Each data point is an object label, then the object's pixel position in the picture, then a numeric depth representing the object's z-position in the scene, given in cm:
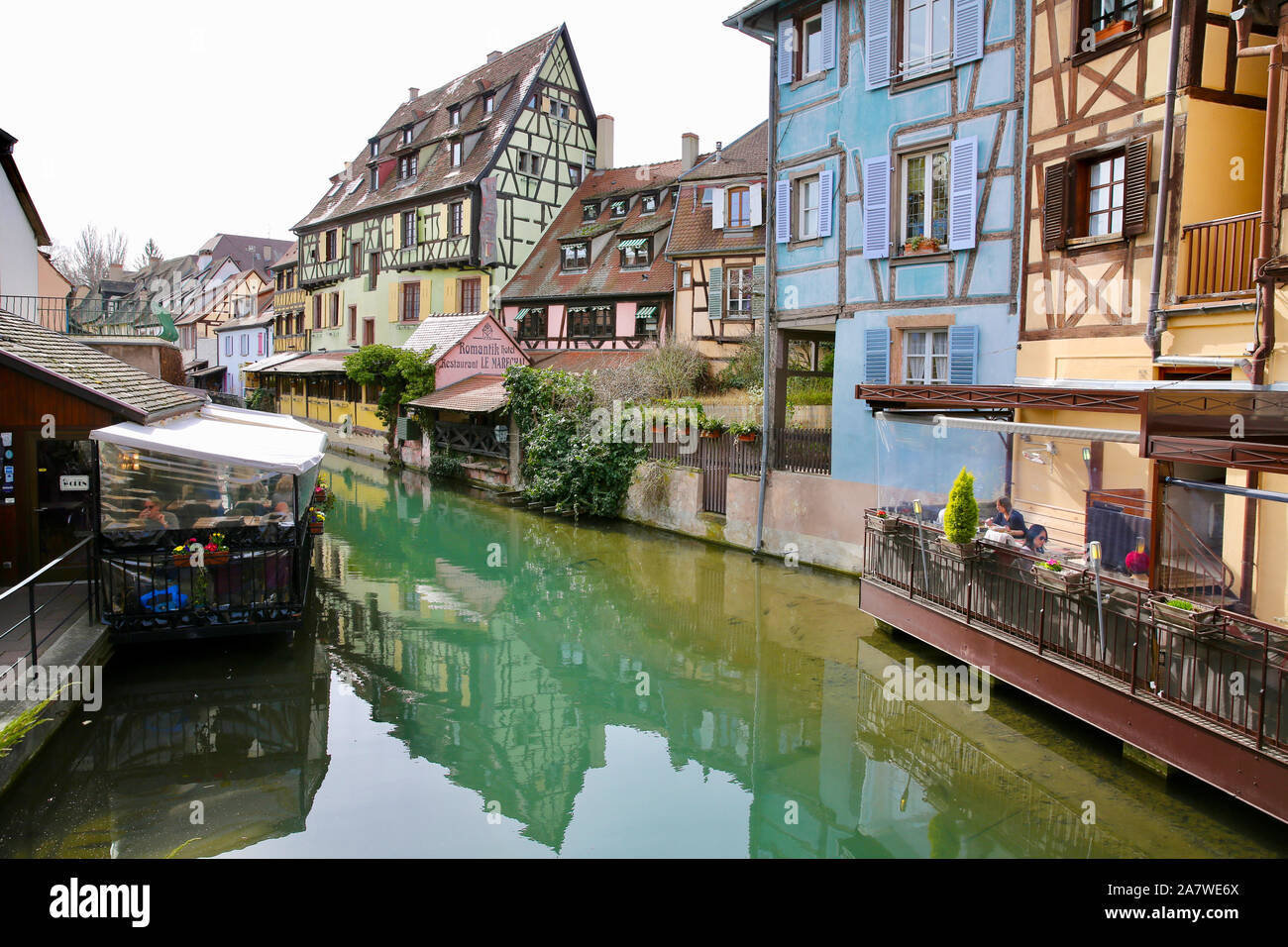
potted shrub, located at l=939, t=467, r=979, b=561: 897
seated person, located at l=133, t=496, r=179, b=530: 934
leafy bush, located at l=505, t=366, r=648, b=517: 1922
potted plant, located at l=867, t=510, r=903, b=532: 1048
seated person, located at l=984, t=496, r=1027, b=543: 908
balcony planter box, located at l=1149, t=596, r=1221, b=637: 626
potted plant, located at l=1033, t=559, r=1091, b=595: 758
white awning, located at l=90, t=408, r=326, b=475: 914
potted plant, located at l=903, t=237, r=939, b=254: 1295
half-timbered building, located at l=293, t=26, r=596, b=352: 3189
